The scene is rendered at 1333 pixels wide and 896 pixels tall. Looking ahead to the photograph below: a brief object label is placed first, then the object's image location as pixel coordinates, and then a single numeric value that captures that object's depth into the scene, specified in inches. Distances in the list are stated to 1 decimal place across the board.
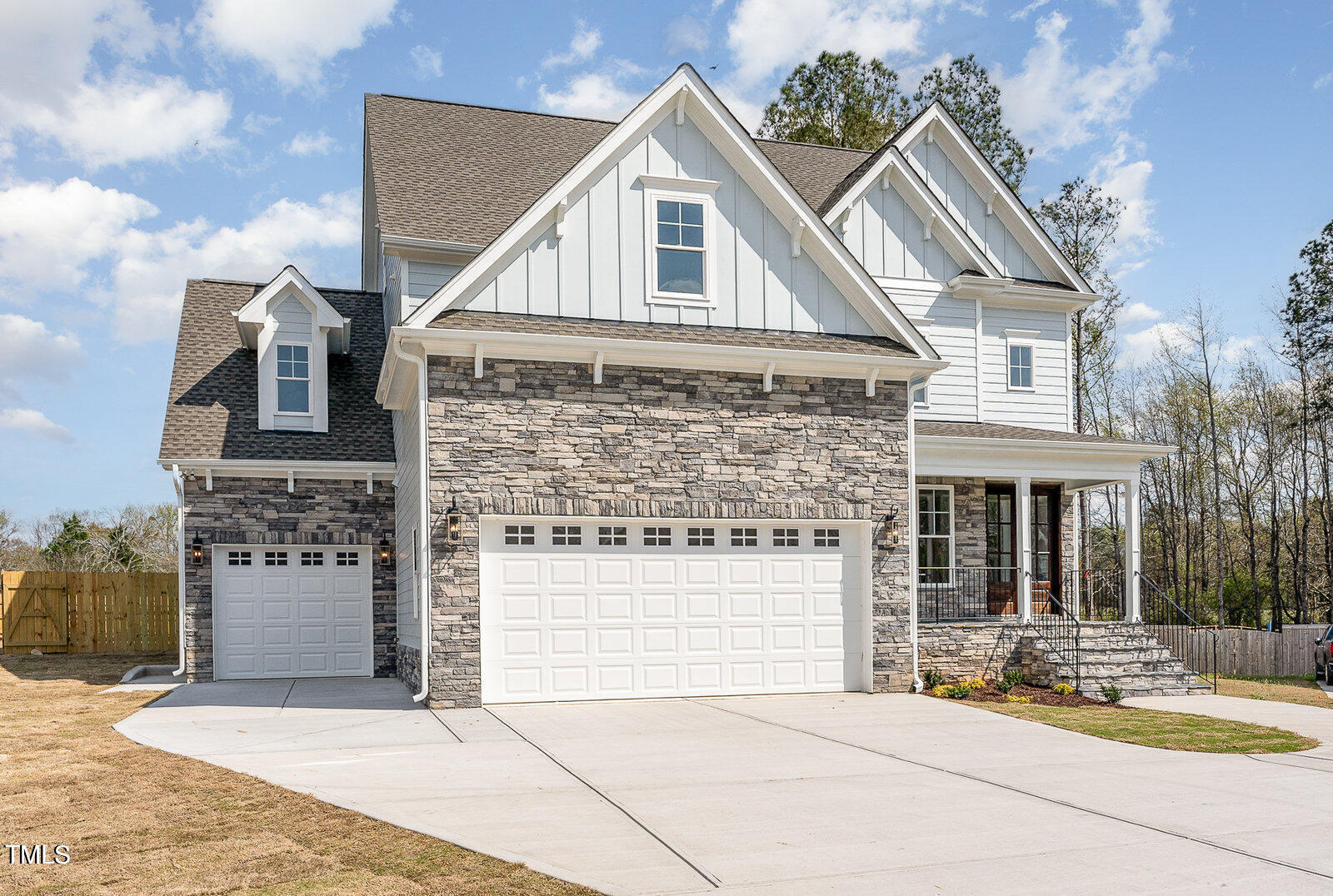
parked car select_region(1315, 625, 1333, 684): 712.4
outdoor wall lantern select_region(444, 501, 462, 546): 494.6
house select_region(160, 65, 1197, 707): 514.3
